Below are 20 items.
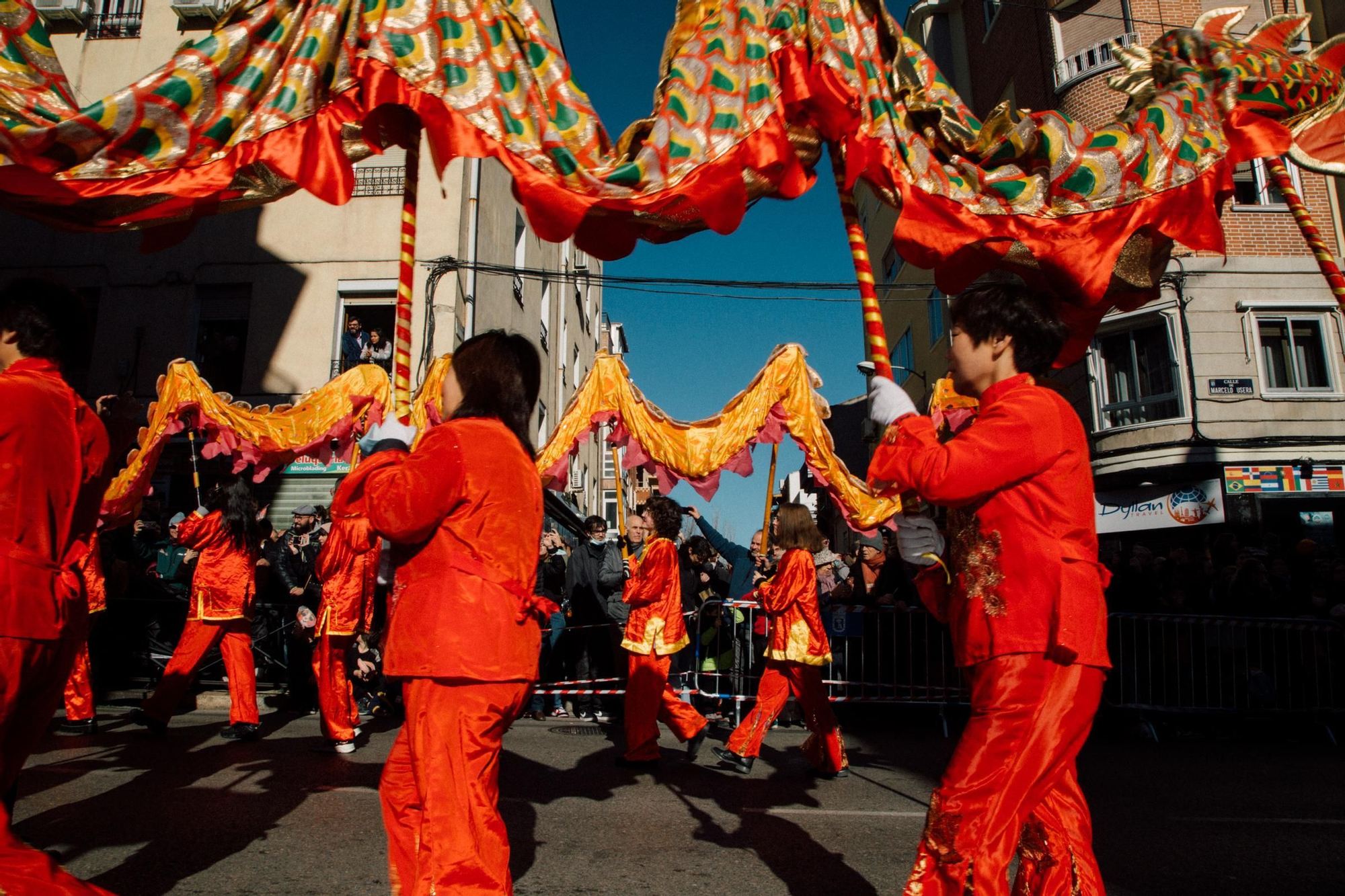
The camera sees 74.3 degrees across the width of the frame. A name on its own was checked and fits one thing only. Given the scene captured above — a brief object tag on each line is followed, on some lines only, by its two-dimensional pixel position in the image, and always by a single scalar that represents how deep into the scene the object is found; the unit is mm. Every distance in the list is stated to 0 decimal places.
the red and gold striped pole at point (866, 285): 2881
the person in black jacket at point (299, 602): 9344
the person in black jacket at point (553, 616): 9984
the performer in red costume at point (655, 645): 6641
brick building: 15484
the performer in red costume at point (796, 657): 6270
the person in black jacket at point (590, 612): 10086
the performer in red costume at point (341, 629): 6617
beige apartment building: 14789
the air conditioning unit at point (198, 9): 15656
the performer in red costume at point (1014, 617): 2273
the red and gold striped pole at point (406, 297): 2932
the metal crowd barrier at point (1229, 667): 9148
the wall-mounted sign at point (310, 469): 14023
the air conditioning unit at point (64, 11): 15867
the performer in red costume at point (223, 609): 6688
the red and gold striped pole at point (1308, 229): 3656
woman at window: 14445
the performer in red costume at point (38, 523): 2449
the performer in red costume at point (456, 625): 2361
